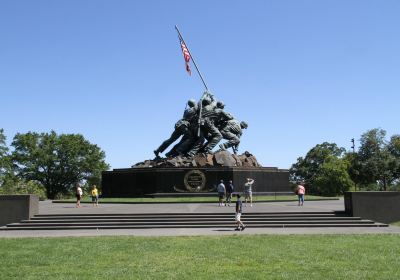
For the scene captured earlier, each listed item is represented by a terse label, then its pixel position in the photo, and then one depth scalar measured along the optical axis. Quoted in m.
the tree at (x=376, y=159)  63.31
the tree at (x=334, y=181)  62.12
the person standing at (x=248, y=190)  23.33
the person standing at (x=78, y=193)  23.83
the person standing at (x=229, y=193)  23.81
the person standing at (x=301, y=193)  23.84
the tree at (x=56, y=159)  64.69
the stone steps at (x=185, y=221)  17.33
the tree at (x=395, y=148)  64.64
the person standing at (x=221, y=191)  23.42
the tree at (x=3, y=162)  56.53
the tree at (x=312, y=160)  84.48
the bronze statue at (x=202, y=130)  35.62
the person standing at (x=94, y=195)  24.28
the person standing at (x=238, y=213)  16.08
